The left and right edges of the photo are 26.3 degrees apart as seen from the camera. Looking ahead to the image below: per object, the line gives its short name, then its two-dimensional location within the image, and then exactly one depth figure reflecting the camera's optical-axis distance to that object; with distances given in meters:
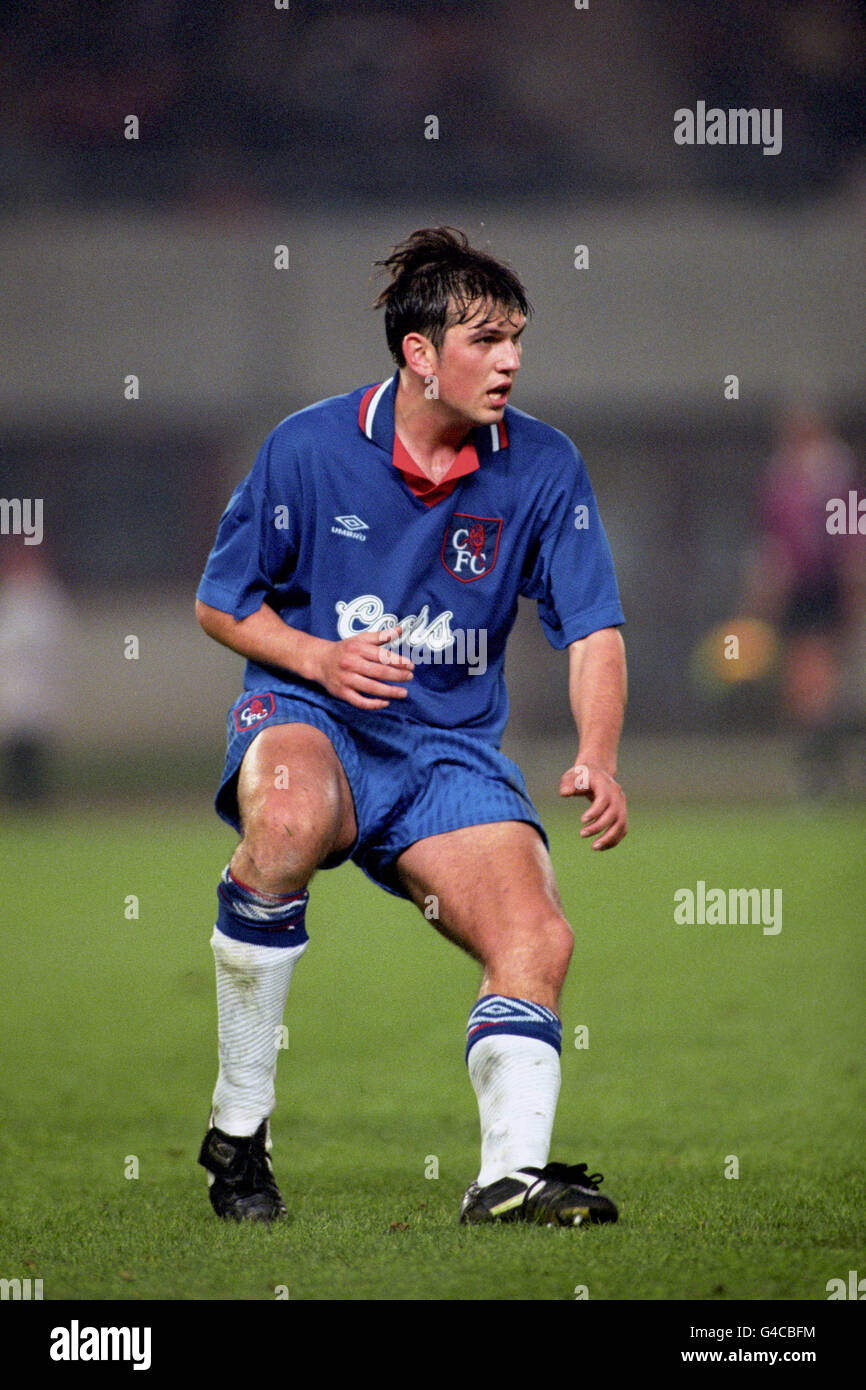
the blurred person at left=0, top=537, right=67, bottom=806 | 12.82
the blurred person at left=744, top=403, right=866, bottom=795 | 11.33
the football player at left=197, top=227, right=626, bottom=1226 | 3.27
